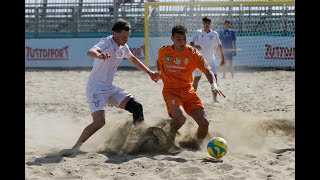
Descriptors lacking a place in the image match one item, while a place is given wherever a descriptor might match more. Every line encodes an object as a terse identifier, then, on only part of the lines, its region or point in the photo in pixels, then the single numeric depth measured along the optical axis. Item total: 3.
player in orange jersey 11.70
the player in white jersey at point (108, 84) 11.37
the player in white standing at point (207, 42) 20.32
